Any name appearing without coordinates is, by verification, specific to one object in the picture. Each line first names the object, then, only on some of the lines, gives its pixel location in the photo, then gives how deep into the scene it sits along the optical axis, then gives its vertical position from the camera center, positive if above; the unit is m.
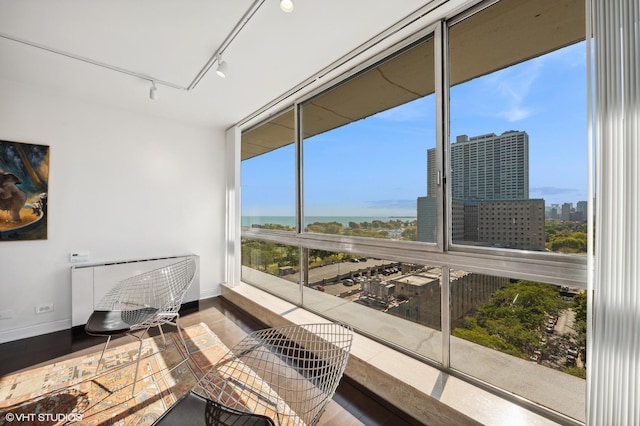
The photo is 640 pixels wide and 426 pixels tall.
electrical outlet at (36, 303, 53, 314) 3.06 -1.08
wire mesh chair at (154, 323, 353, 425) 1.27 -1.10
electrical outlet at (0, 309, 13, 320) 2.89 -1.07
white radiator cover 3.11 -0.80
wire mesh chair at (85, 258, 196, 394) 2.50 -0.82
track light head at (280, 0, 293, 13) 1.68 +1.29
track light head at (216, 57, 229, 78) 2.33 +1.25
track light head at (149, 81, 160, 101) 2.78 +1.25
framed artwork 2.88 +0.25
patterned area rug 1.84 -1.36
